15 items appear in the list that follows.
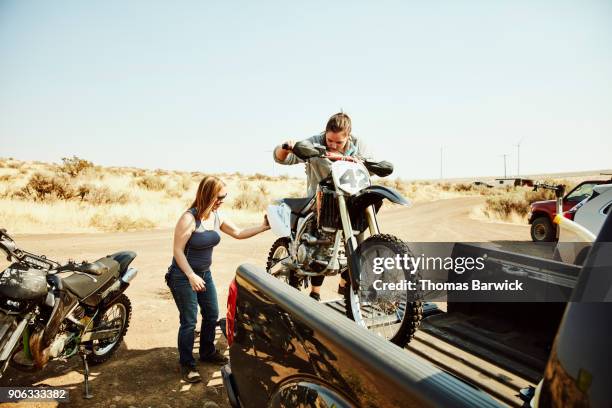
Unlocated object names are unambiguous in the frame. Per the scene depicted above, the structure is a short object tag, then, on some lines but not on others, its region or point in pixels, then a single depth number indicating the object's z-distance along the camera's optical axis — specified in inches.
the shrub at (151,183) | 945.2
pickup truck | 30.6
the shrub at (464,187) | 2145.7
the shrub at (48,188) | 629.4
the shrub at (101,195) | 647.8
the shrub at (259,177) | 1873.3
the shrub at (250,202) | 755.4
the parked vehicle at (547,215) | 405.7
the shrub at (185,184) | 1002.3
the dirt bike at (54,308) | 117.6
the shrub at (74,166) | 787.0
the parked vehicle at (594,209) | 288.5
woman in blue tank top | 141.0
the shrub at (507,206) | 749.3
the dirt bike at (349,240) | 119.5
